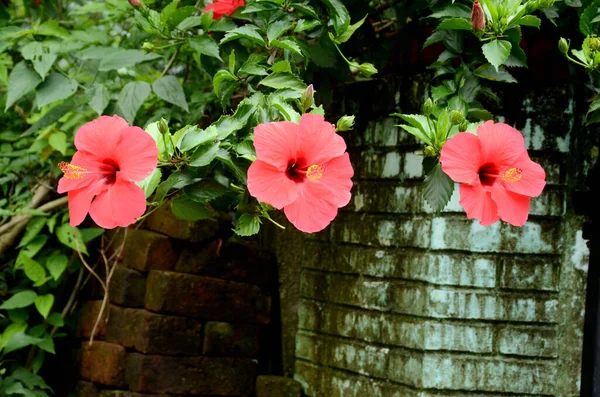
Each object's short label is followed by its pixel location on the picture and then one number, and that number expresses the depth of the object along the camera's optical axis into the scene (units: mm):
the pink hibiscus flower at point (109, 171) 2837
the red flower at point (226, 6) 3523
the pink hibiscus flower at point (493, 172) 2961
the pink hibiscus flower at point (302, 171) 2769
